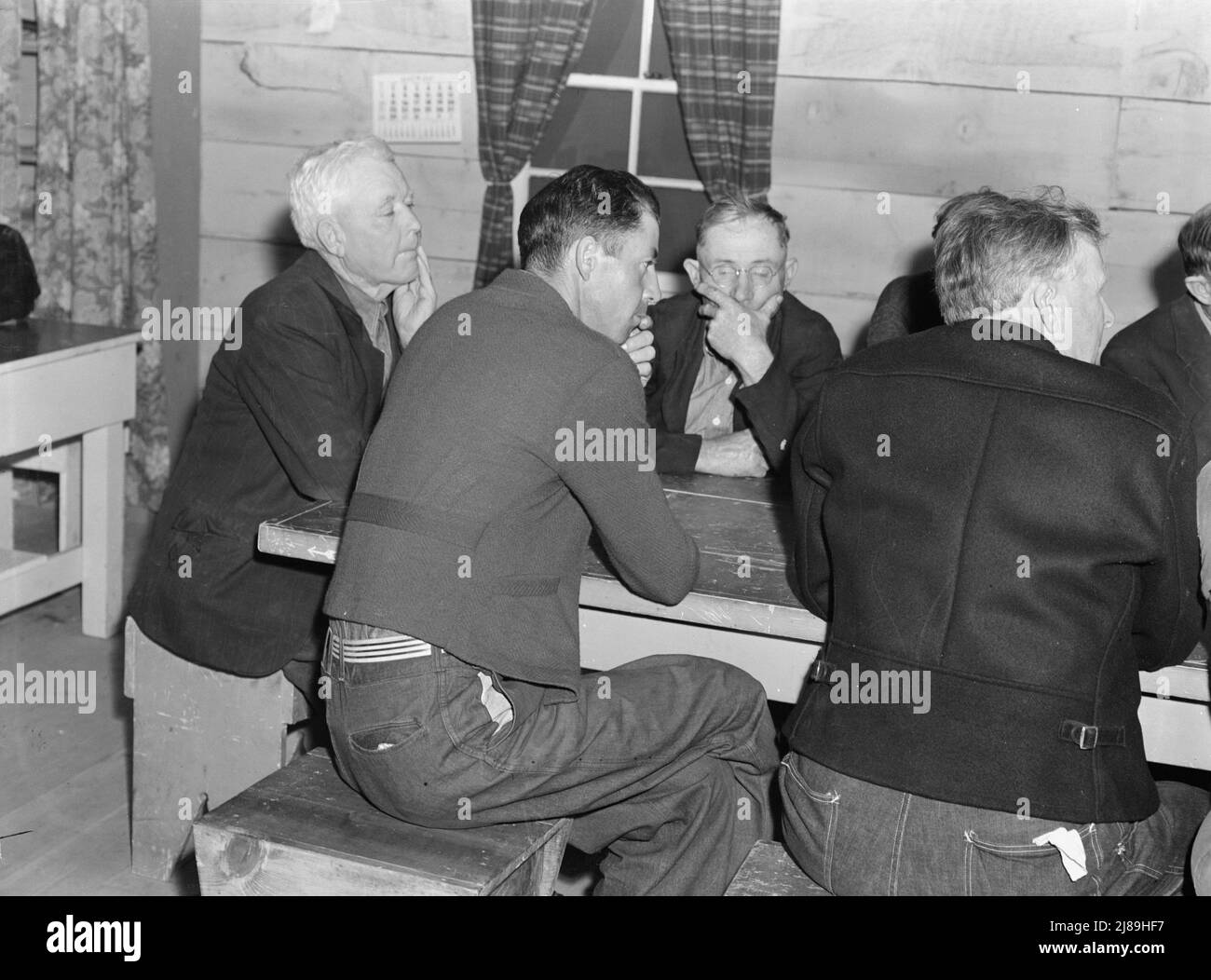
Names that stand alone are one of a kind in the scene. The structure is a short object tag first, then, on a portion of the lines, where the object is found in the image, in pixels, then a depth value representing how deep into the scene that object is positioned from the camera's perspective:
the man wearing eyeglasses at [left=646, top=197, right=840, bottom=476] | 2.87
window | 4.34
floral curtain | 4.57
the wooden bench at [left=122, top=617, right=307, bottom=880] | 2.46
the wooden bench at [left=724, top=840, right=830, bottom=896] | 1.80
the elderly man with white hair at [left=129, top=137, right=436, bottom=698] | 2.36
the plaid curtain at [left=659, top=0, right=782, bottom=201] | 4.09
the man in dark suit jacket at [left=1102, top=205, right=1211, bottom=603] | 2.74
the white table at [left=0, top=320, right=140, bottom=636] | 3.52
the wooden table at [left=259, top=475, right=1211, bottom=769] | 1.88
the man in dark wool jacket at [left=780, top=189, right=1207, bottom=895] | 1.58
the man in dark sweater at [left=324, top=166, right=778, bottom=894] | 1.75
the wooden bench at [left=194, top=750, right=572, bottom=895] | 1.75
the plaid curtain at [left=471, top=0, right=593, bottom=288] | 4.25
